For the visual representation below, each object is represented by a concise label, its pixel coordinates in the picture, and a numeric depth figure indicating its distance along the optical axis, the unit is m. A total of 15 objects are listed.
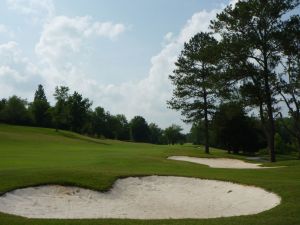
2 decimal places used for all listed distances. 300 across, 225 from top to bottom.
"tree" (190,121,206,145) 159.81
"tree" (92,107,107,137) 137.94
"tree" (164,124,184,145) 155.00
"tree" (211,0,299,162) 38.88
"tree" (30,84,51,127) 118.57
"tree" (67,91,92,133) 112.84
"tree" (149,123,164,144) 170.98
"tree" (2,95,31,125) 112.50
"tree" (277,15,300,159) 38.97
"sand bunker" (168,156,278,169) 36.38
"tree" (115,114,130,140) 146.62
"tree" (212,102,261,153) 71.49
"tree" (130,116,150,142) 154.12
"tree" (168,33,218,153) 52.94
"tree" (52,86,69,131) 95.25
